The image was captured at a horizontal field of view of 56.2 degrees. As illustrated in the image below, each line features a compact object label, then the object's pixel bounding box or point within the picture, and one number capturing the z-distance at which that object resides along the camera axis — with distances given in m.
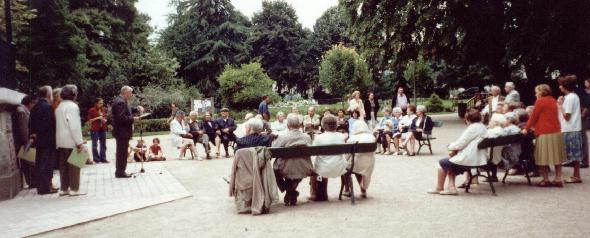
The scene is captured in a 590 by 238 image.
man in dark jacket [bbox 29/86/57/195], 9.38
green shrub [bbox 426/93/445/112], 43.44
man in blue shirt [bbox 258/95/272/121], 15.89
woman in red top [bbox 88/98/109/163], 14.66
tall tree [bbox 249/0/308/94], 66.06
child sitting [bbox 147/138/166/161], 15.44
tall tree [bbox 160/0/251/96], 54.94
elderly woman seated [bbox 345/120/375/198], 8.24
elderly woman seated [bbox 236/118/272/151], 8.07
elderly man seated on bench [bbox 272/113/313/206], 7.82
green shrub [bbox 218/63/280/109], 43.71
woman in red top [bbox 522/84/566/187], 8.66
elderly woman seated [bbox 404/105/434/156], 14.15
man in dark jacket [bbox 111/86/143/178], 11.14
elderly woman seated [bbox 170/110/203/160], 15.44
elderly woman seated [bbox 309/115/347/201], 7.97
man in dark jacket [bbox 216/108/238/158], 15.90
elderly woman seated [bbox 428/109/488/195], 8.08
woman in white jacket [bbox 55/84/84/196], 9.16
